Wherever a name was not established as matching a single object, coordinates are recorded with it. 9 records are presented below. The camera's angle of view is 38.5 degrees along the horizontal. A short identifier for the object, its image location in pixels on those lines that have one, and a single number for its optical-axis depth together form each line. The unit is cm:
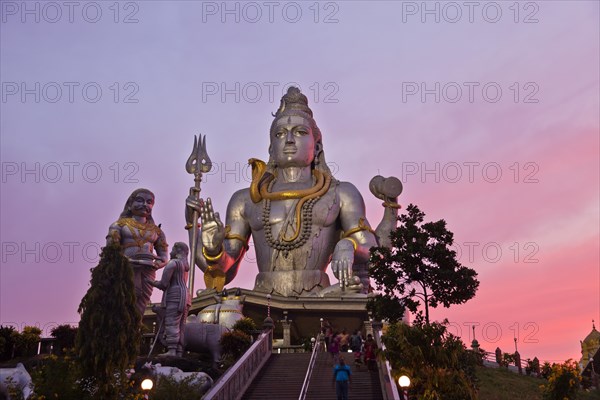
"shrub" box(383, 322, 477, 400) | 1581
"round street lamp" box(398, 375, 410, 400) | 1436
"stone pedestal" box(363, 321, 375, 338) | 2734
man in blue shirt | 1503
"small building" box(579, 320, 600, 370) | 3500
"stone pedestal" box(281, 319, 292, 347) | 2796
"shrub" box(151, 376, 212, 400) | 1467
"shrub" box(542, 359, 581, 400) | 1678
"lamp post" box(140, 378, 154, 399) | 1443
